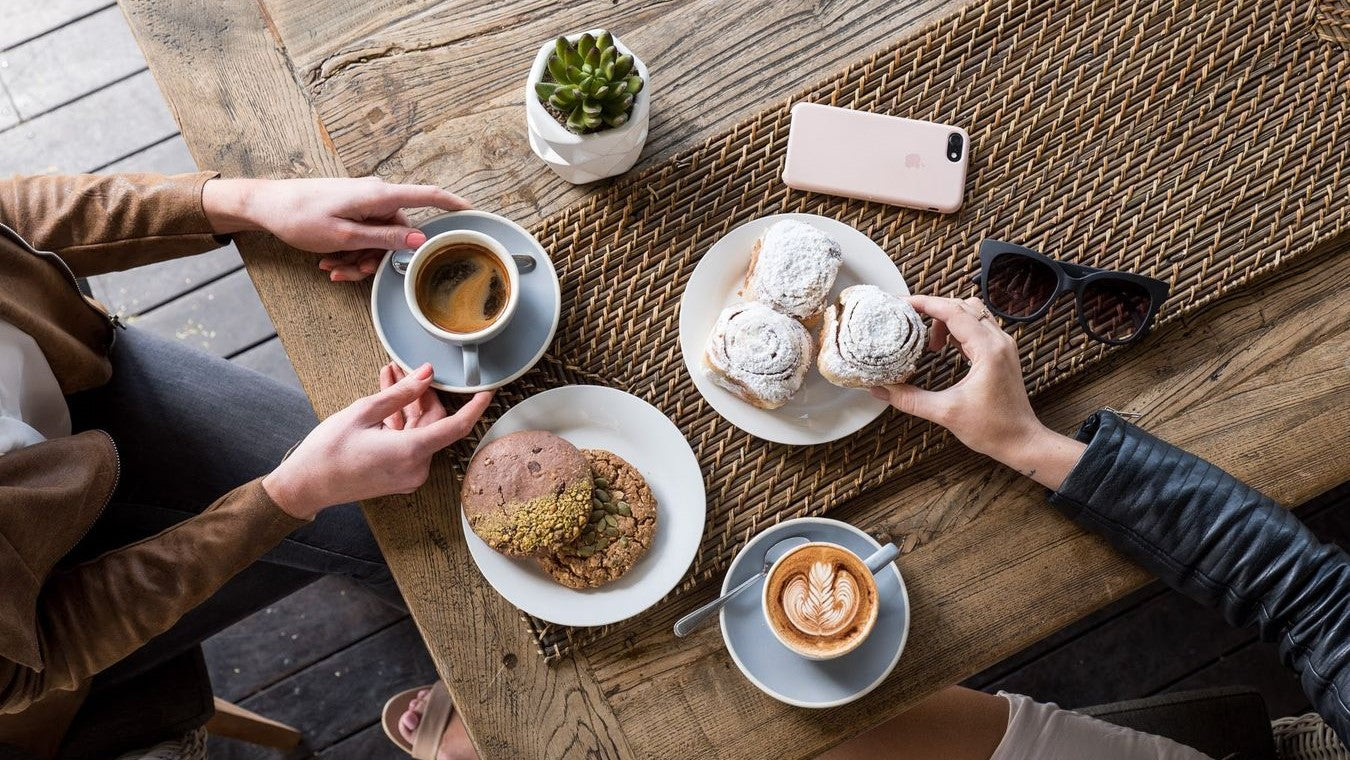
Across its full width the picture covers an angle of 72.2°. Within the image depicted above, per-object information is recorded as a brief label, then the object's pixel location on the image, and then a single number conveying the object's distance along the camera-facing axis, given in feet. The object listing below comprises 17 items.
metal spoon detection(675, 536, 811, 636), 4.04
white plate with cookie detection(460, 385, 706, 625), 4.03
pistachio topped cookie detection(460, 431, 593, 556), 3.87
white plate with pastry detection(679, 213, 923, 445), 3.98
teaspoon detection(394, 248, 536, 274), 4.13
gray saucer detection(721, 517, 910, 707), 4.06
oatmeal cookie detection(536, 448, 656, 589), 4.00
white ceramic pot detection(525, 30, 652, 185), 3.93
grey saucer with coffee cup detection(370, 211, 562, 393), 4.11
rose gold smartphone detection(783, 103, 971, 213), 4.36
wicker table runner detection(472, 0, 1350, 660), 4.30
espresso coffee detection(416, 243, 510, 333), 4.06
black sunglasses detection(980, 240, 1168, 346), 4.20
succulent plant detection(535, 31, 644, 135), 3.79
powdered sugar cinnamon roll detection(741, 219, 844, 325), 4.04
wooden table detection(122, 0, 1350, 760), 4.12
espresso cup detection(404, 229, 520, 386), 3.92
